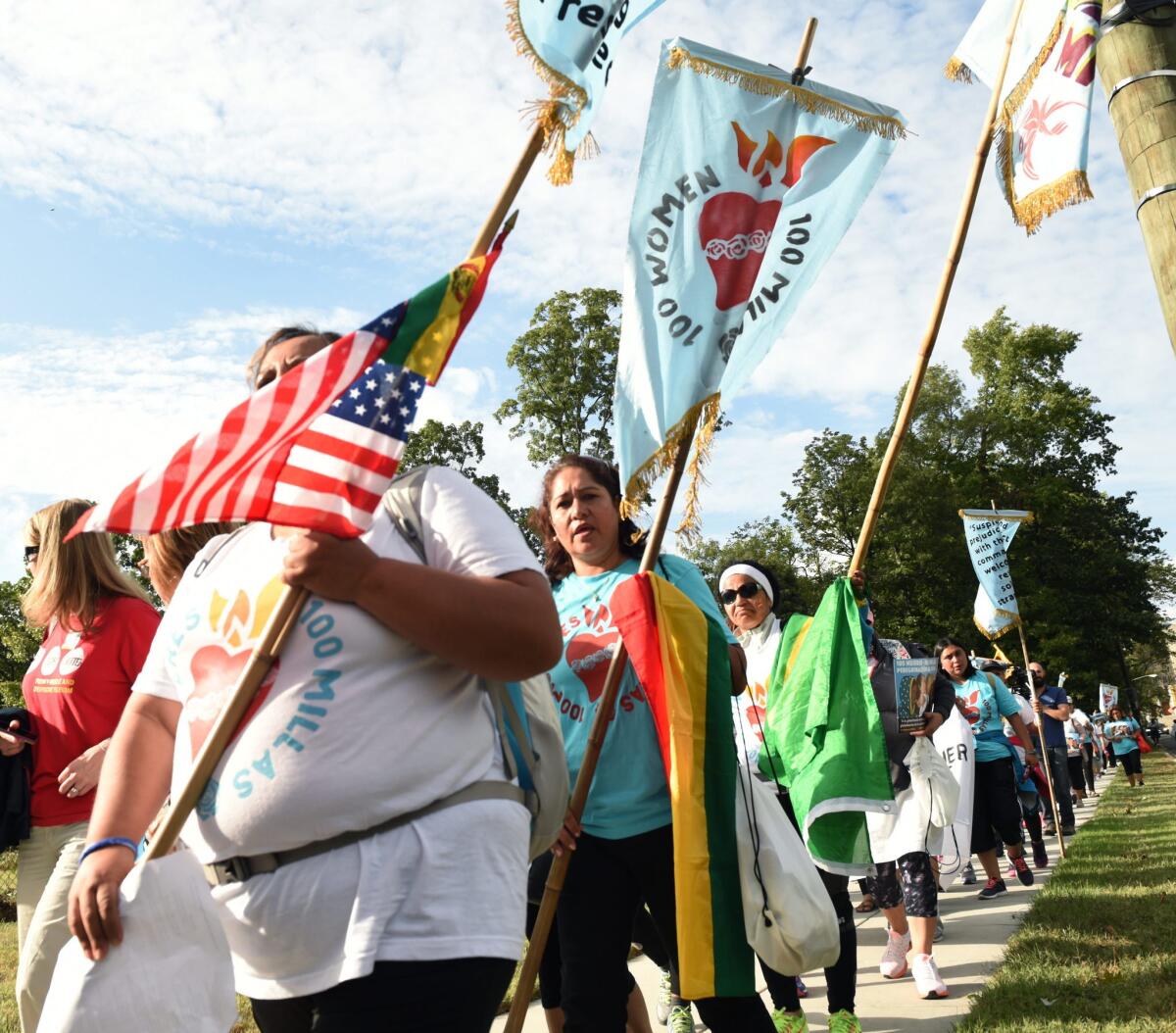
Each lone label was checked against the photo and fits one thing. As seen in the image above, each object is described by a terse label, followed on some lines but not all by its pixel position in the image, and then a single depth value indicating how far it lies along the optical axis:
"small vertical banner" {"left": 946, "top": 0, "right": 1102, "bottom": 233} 3.90
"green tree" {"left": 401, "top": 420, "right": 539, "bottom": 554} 30.27
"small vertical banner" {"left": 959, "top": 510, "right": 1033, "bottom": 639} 13.44
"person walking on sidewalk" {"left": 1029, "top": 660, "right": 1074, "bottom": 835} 14.47
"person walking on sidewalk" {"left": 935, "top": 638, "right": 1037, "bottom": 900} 8.70
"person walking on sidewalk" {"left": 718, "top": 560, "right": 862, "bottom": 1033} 4.83
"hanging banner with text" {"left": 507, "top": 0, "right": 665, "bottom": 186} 2.64
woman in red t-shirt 3.92
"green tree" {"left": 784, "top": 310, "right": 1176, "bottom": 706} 37.28
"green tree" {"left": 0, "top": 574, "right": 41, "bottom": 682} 19.94
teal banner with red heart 3.72
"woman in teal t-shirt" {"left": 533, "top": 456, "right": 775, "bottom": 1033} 3.23
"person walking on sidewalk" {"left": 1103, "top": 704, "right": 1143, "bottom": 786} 21.91
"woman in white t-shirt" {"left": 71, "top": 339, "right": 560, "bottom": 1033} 1.65
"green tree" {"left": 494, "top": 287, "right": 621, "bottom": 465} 29.16
